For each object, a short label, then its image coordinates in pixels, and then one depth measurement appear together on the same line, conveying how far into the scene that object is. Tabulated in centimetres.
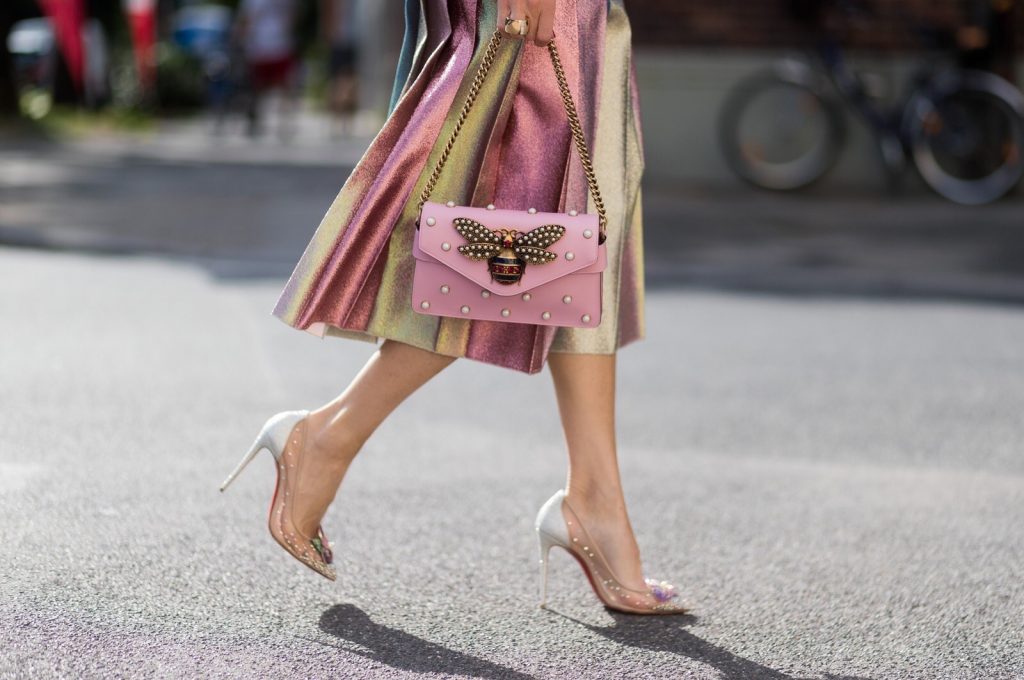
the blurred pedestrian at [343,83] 1945
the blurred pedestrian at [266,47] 1905
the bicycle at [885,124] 1045
